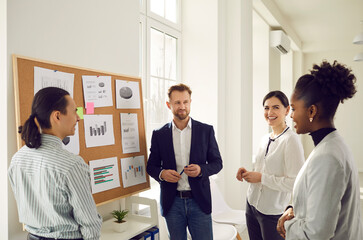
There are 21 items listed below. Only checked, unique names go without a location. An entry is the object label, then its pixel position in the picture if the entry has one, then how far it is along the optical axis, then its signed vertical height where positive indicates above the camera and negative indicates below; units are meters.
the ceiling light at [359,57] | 6.01 +1.04
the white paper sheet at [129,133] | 2.23 -0.14
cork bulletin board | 1.57 +0.02
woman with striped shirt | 1.27 -0.27
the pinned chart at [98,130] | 1.97 -0.10
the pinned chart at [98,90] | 1.97 +0.16
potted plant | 1.96 -0.69
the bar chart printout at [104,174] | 1.98 -0.39
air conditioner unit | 5.58 +1.30
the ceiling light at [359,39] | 4.94 +1.14
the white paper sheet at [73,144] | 1.84 -0.18
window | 3.08 +0.63
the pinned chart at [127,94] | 2.21 +0.14
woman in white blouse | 2.03 -0.41
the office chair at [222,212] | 2.84 -0.97
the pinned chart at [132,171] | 2.21 -0.41
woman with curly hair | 1.08 -0.21
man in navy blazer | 2.16 -0.37
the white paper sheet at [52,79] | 1.66 +0.20
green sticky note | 1.92 +0.02
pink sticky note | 1.98 +0.04
